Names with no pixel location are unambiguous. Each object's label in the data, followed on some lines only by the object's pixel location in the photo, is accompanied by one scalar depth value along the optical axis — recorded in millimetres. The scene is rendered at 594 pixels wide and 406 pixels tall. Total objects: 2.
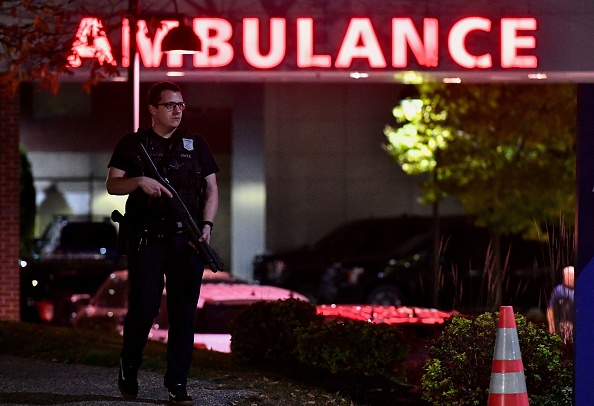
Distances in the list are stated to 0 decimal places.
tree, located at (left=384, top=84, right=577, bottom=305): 40370
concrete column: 56507
